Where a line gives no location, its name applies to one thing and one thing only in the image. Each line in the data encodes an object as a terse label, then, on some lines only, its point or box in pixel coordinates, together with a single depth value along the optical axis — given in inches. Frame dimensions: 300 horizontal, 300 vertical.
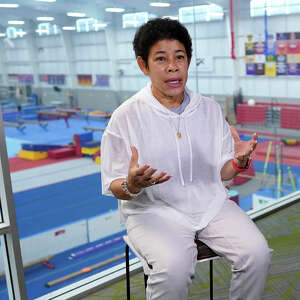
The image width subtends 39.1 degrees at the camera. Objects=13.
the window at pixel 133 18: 137.1
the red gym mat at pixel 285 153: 230.1
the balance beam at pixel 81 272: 253.8
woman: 55.4
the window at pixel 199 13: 121.9
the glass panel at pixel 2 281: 79.4
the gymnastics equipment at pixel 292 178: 249.1
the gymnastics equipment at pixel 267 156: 231.9
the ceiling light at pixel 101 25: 176.7
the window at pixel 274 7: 187.8
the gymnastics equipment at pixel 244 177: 269.3
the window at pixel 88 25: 179.8
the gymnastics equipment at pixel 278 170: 233.1
